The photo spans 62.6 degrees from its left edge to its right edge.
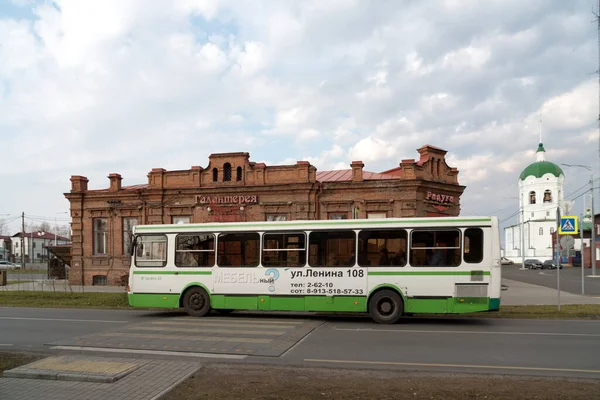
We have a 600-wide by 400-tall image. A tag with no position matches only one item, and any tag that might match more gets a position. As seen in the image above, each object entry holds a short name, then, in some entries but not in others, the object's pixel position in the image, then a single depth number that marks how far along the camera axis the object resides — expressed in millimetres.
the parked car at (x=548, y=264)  69000
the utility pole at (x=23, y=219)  73300
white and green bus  13375
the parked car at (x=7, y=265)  68138
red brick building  26844
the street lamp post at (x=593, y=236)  44594
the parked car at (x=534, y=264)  69875
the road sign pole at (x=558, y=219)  17281
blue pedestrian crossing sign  17469
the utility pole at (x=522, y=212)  84800
